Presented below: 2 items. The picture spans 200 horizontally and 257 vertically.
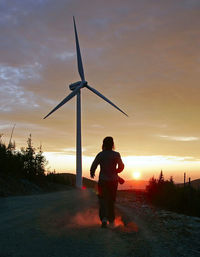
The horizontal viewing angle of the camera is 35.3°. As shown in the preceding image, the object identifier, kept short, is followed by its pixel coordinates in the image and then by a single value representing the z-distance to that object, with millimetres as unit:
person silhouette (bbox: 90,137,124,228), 8031
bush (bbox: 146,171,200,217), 14109
